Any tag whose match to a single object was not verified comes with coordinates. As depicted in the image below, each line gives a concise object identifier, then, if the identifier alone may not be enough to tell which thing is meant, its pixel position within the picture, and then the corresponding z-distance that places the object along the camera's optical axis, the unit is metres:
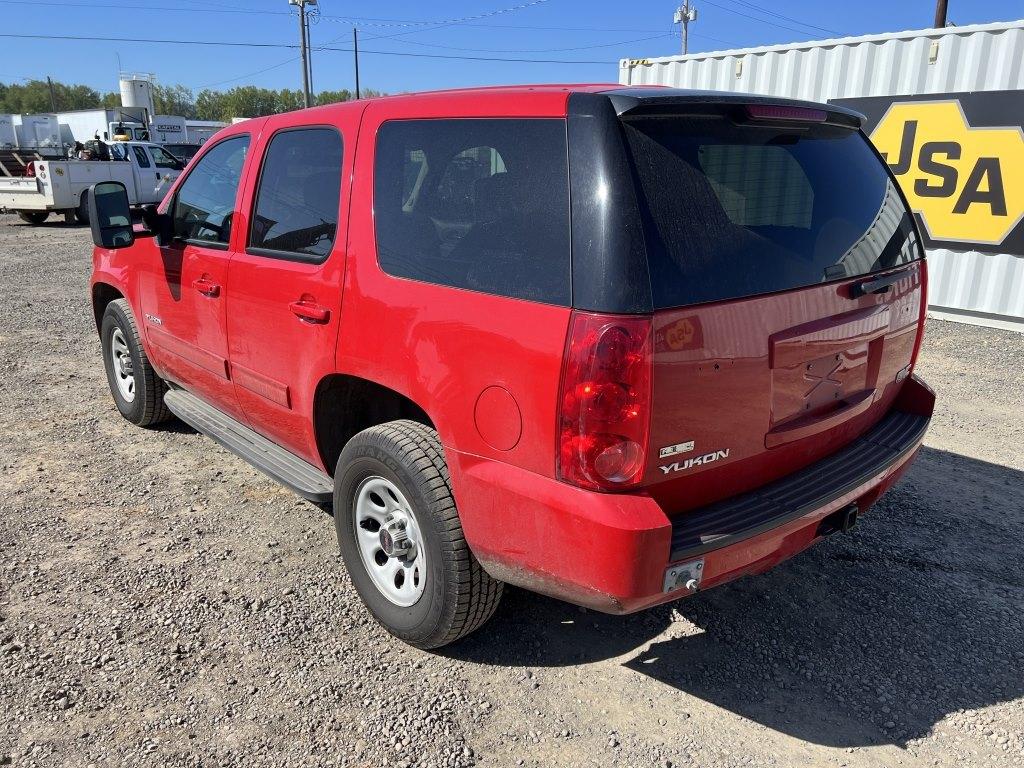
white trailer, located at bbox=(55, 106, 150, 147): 36.97
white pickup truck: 17.58
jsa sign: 8.40
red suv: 2.14
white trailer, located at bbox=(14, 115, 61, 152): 41.28
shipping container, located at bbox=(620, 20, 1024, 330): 8.32
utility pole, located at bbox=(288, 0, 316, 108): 42.44
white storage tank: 41.03
